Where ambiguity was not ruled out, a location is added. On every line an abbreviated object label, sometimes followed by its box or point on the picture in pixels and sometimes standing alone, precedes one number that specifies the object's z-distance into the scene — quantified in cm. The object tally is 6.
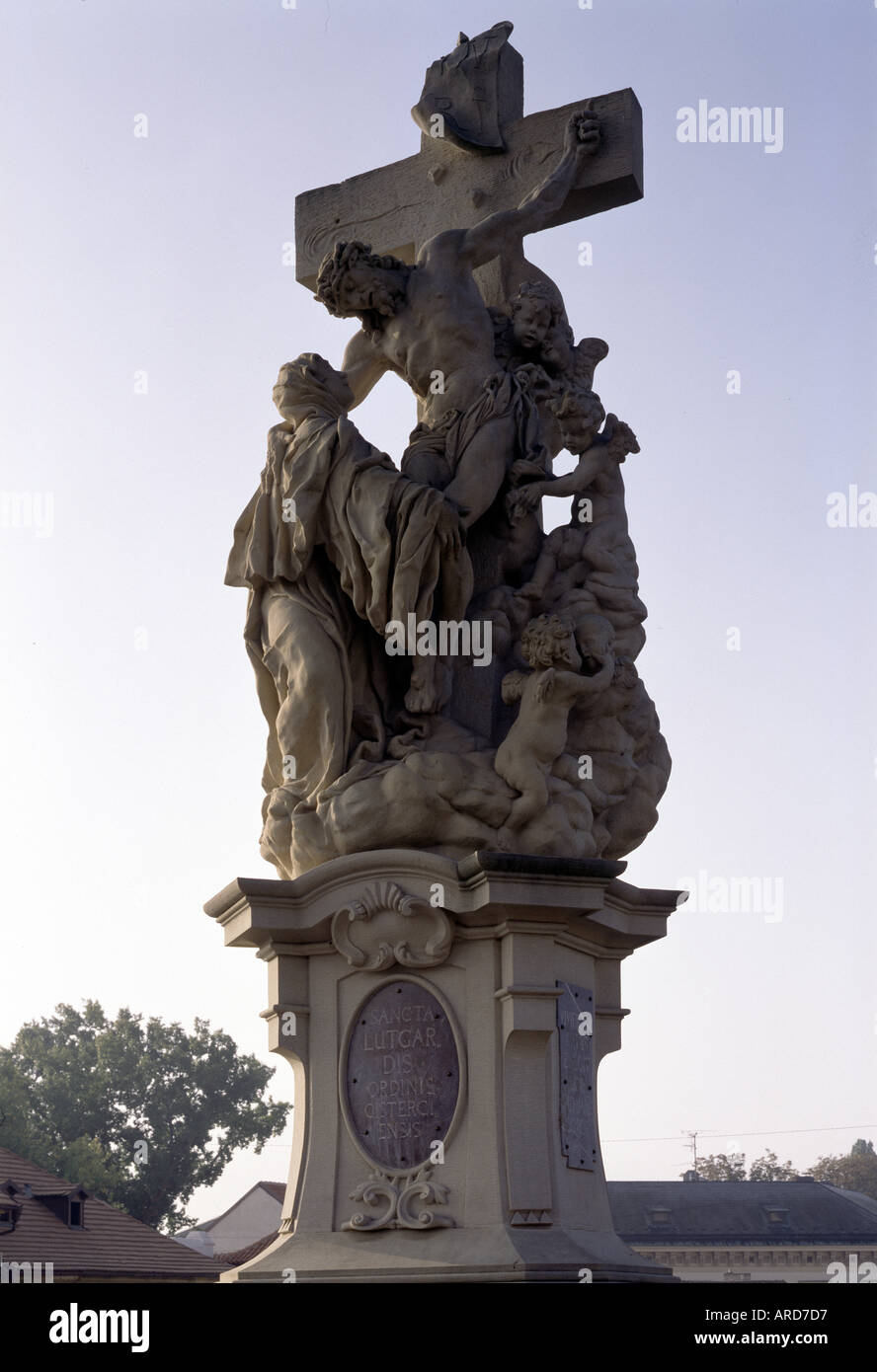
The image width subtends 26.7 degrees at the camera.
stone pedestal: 866
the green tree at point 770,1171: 4762
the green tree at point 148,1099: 4366
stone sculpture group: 934
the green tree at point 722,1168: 4881
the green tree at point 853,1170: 5091
